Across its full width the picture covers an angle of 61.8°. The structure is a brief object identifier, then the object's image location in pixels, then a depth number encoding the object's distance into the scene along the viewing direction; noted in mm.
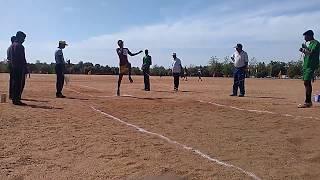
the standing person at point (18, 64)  6913
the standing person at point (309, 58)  6310
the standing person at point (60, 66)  8468
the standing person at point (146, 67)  11093
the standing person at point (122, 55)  8954
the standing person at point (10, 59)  7159
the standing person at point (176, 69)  11290
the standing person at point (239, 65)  8962
